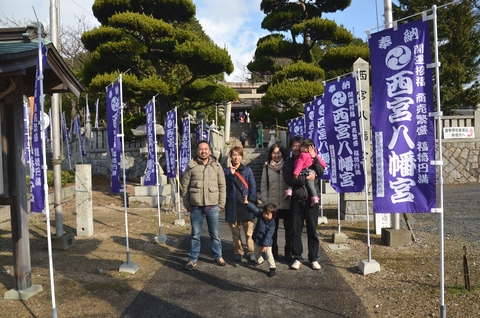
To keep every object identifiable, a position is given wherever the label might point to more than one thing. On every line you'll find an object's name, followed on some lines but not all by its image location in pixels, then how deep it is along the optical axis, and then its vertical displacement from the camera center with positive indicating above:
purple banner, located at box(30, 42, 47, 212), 3.81 +0.14
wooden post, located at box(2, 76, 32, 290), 4.50 -0.40
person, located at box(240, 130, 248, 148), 24.73 +0.93
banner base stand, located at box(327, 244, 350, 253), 6.35 -1.77
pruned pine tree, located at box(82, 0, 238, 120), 14.60 +4.44
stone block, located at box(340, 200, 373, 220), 8.96 -1.53
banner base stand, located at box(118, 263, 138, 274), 5.31 -1.67
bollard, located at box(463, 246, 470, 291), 4.24 -1.56
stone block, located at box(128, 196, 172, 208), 11.99 -1.55
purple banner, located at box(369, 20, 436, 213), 3.95 +0.30
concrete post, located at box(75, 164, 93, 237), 7.68 -1.01
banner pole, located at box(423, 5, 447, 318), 3.47 -0.18
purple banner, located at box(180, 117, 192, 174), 10.87 +0.13
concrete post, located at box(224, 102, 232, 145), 20.96 +1.91
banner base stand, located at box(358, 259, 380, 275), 5.04 -1.68
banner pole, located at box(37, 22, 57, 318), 3.64 +0.27
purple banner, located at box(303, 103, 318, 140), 8.98 +0.78
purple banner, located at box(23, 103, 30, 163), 8.22 +1.03
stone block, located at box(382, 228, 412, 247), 6.44 -1.62
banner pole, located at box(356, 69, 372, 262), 5.10 -0.17
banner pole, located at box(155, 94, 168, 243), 7.22 -1.68
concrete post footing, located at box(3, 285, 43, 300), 4.38 -1.65
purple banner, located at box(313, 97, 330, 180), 8.41 +0.42
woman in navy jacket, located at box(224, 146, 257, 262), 5.57 -0.64
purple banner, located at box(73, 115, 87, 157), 18.33 +0.90
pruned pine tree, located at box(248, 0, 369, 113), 15.67 +5.06
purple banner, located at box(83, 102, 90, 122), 20.58 +2.44
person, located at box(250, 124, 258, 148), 25.06 +1.13
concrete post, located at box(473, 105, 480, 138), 16.16 +1.07
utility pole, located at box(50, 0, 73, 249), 6.89 +0.16
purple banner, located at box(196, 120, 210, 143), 16.56 +1.03
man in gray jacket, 5.27 -0.56
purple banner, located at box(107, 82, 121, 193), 5.93 +0.65
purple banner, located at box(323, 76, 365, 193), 6.14 +0.22
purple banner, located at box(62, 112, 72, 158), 19.47 +1.78
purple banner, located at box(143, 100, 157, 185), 8.05 +0.17
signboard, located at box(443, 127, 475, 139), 16.81 +0.61
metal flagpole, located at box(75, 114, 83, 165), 18.23 +1.18
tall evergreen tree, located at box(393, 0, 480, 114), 20.47 +5.60
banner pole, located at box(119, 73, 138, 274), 5.31 -1.66
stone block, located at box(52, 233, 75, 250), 6.70 -1.58
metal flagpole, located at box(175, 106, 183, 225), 9.15 -0.69
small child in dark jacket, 5.03 -1.14
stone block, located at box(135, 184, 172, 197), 12.09 -1.20
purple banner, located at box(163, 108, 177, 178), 9.73 +0.34
